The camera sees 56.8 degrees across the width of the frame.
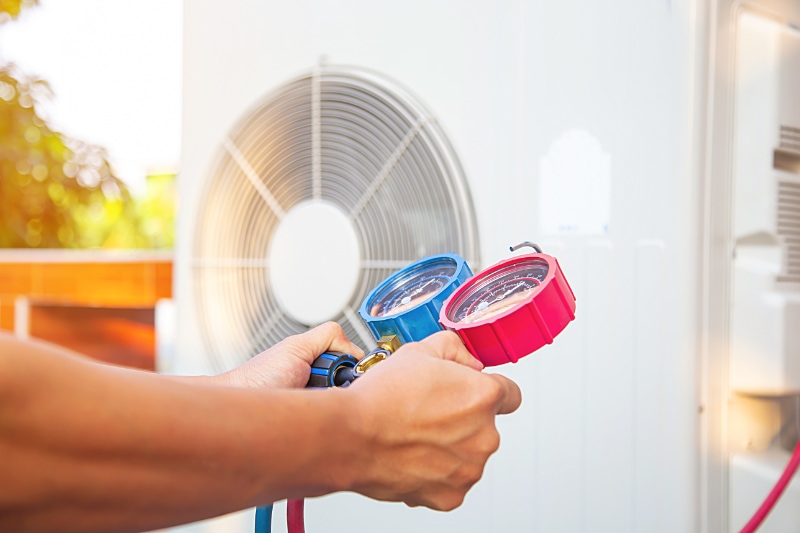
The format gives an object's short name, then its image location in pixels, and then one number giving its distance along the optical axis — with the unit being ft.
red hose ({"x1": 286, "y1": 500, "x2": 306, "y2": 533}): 3.19
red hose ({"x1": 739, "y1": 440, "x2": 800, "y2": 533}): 4.24
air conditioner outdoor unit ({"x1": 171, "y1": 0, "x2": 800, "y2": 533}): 4.50
